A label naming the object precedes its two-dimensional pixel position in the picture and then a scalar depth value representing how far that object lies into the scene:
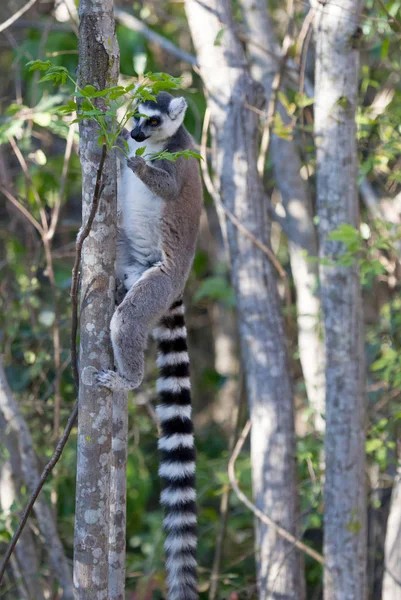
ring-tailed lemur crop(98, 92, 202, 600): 7.27
